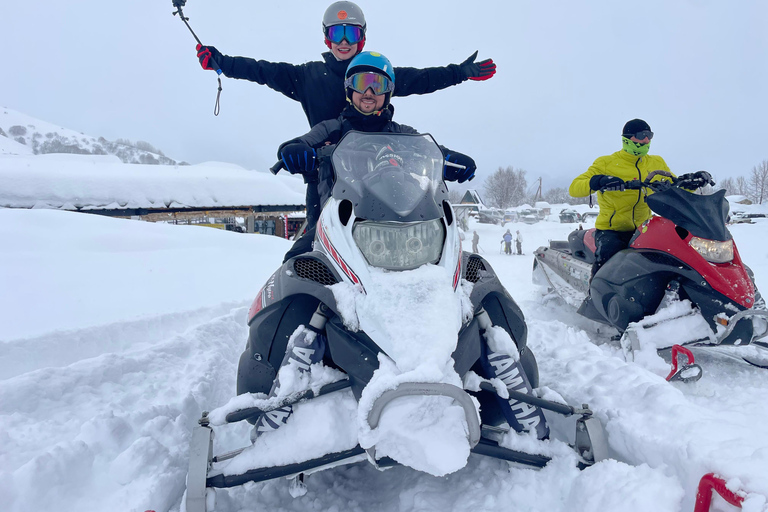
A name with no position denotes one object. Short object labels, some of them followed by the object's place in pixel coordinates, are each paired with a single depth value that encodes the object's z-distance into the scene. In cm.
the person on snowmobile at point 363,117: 244
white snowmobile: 134
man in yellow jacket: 394
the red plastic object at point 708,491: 124
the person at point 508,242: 2044
